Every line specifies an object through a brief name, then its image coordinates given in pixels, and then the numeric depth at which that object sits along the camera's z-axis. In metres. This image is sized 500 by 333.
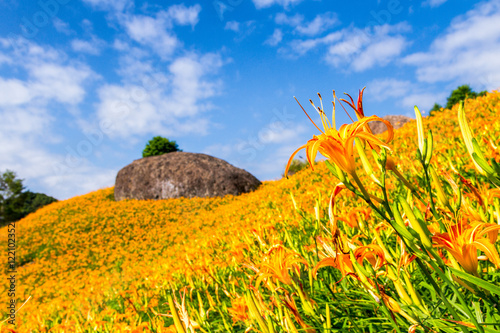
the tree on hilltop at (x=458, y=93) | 21.13
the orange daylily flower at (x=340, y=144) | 0.75
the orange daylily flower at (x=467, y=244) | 0.69
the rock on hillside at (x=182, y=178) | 13.34
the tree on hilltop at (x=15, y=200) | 20.81
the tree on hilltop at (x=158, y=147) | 19.30
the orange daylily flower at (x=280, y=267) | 1.14
